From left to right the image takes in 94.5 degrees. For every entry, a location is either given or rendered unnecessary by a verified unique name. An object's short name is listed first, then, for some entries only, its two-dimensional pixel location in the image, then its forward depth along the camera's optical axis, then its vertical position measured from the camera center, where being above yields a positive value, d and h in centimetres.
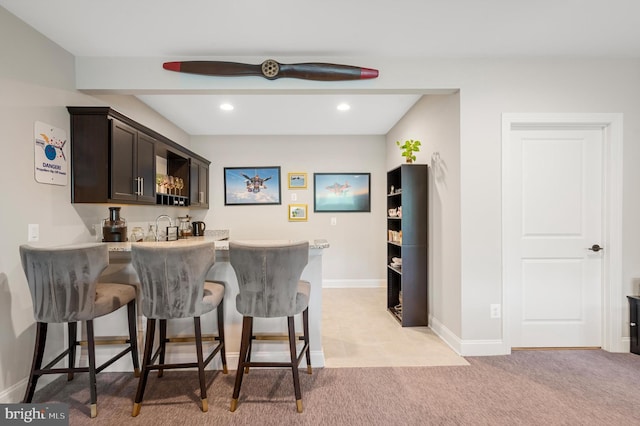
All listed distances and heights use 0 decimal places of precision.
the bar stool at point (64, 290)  171 -47
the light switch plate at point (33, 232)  201 -15
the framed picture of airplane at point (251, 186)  485 +40
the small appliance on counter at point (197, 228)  446 -26
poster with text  208 +41
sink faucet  358 -29
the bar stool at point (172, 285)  176 -45
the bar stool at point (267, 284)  177 -45
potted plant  320 +67
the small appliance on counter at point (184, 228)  419 -25
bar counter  229 -89
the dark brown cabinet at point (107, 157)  237 +45
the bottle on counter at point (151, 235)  347 -29
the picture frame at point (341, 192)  487 +30
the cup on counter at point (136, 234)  311 -26
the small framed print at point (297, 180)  486 +50
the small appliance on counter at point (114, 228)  262 -15
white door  258 -4
